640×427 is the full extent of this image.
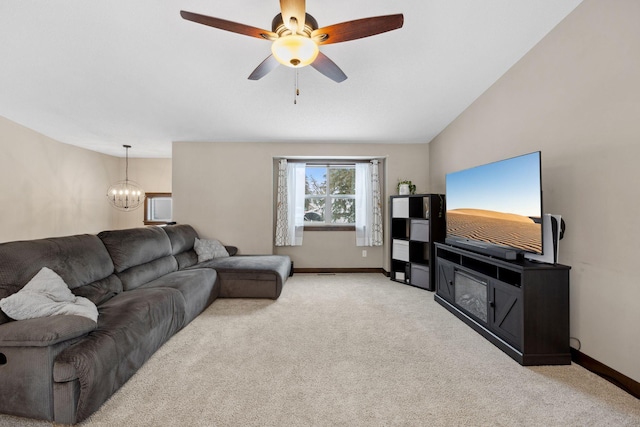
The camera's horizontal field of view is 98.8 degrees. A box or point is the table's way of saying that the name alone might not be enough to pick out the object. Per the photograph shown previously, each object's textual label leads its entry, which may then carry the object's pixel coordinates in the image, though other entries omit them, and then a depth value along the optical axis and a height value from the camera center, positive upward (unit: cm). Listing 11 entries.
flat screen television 219 +5
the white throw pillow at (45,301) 169 -58
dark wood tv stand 210 -78
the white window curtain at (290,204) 510 +16
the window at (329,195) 540 +35
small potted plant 466 +43
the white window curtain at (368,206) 512 +13
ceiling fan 154 +109
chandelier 636 +42
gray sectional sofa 148 -76
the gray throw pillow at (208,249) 433 -60
